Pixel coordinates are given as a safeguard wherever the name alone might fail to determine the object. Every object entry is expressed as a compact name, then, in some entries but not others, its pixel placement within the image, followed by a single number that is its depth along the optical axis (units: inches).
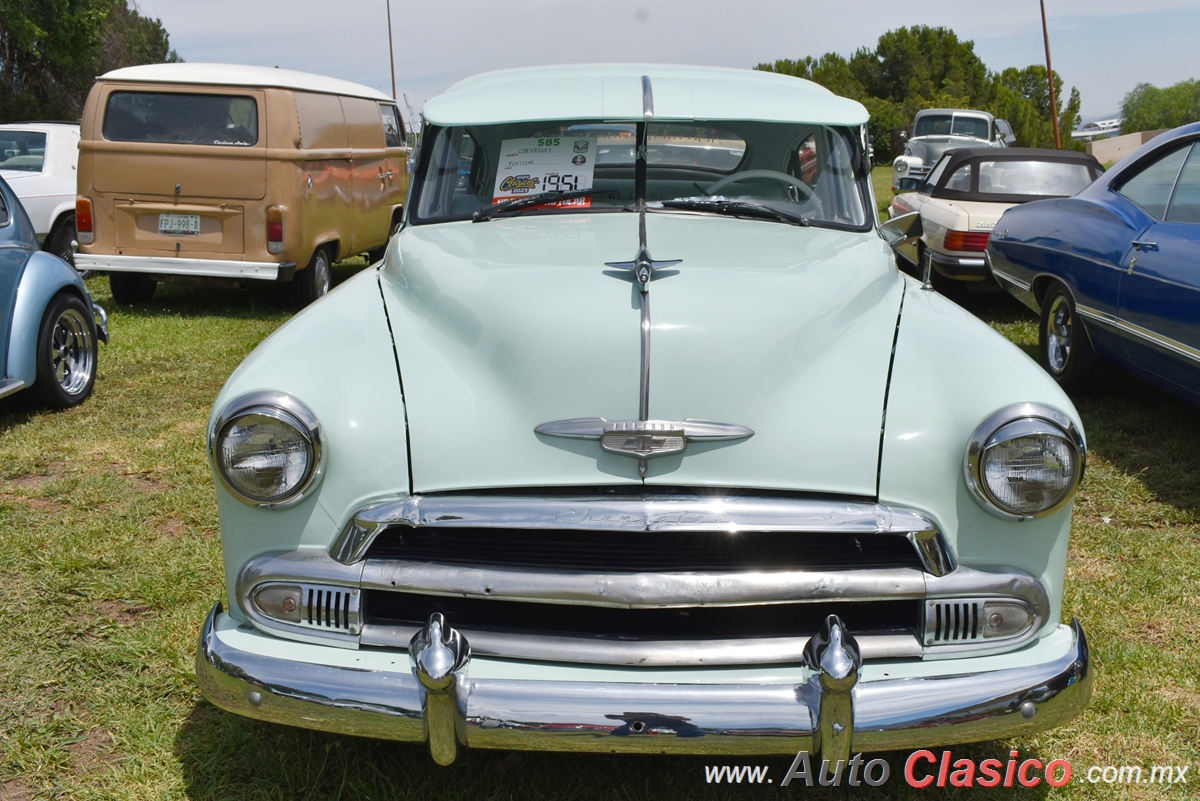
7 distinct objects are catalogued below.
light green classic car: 83.8
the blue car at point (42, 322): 213.0
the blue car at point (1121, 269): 183.8
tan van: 336.2
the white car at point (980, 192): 342.6
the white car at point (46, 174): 397.7
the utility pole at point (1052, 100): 1111.7
